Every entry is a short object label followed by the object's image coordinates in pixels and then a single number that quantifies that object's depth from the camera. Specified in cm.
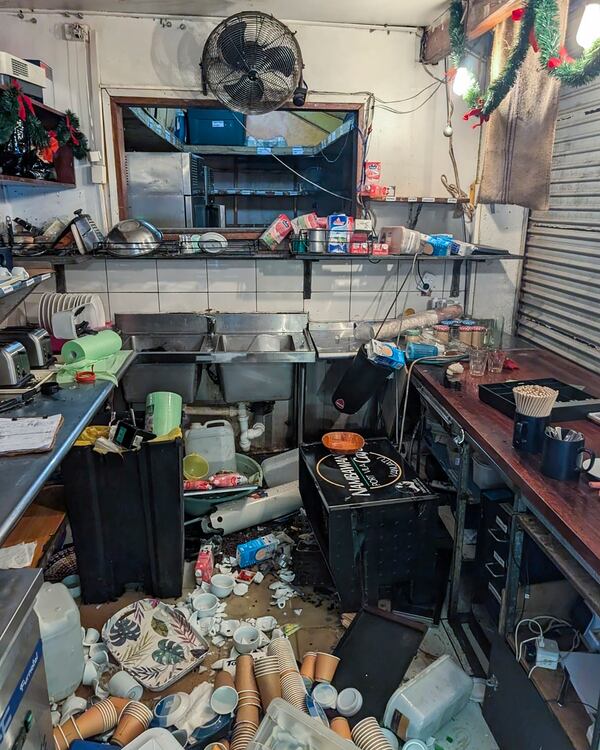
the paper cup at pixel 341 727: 152
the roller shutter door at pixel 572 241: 243
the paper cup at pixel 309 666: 172
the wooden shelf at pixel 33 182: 226
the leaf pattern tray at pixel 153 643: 182
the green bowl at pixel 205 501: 256
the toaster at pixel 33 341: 224
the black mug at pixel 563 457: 141
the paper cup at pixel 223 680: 168
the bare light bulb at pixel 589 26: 154
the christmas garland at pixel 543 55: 162
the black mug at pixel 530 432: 158
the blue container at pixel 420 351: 261
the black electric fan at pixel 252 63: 243
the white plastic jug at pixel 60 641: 165
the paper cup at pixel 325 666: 171
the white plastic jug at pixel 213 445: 281
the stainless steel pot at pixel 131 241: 278
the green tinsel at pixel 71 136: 267
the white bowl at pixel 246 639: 190
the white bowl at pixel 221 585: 220
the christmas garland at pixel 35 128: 210
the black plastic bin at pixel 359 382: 253
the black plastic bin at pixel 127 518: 203
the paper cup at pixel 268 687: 163
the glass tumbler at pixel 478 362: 239
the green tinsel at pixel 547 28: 167
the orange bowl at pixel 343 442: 238
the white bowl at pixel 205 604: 208
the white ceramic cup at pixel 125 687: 171
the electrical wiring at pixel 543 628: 148
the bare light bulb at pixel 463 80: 230
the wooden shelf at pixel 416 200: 286
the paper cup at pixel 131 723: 150
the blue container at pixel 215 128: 423
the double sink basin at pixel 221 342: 300
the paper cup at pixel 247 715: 152
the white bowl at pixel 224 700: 159
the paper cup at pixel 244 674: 166
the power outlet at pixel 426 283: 320
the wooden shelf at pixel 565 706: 124
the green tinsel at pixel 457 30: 221
